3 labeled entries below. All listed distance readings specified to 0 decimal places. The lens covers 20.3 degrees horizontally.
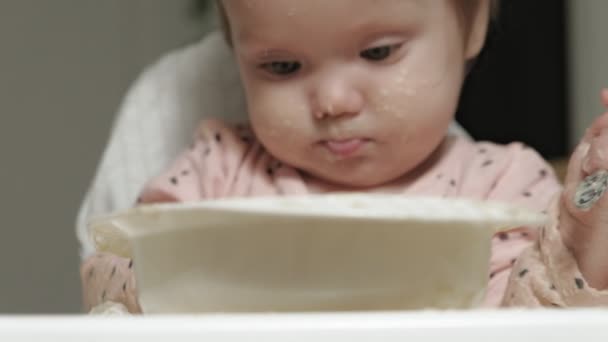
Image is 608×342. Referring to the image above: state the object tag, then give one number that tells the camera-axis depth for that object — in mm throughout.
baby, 785
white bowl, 640
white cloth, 977
